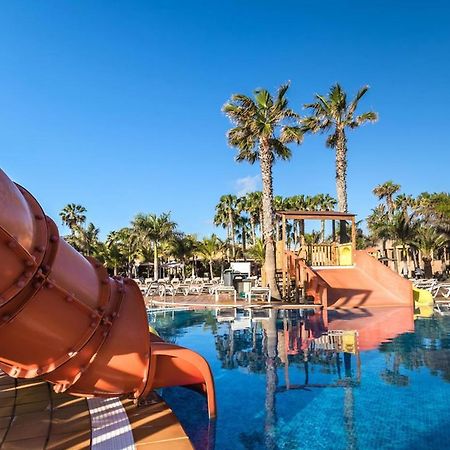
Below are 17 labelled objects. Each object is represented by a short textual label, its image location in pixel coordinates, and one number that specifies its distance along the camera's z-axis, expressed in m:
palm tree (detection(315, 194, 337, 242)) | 54.75
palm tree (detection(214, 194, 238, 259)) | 57.22
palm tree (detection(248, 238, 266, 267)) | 40.35
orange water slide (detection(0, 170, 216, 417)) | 3.10
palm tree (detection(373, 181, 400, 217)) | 54.53
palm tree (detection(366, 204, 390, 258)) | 38.12
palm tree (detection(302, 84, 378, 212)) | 25.61
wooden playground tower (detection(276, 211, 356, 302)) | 19.97
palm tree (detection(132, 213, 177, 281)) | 48.72
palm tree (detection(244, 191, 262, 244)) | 56.16
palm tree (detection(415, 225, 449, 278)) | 37.22
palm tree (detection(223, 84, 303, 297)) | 20.27
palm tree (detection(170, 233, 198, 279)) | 51.02
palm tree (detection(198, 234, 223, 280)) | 54.03
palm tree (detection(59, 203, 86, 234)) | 59.75
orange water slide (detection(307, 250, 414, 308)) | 18.02
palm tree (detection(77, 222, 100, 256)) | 52.06
